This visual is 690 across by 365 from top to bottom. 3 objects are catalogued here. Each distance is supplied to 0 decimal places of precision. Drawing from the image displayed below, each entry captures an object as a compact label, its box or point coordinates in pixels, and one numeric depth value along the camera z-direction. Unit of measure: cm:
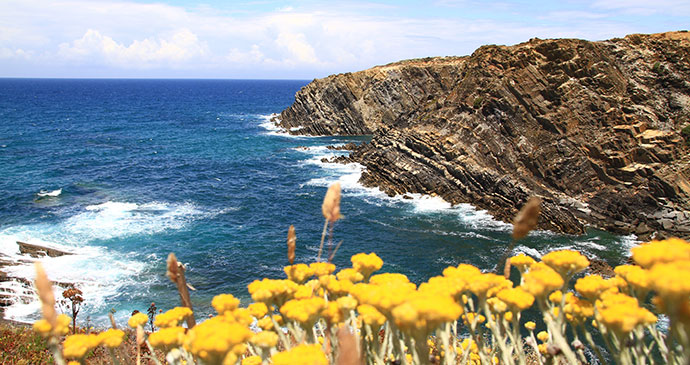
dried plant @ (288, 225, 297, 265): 358
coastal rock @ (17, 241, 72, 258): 2780
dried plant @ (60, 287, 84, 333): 1053
